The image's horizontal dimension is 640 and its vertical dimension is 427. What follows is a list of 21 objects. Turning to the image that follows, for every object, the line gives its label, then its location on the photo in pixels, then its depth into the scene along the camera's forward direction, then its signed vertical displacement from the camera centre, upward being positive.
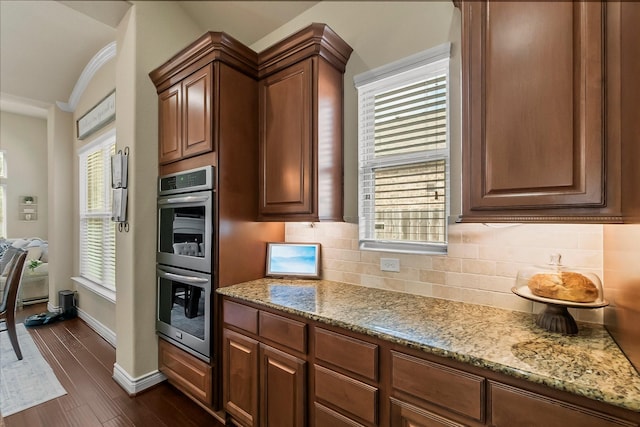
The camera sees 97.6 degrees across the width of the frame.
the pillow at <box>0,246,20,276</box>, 2.38 -0.38
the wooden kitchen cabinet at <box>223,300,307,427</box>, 1.40 -0.86
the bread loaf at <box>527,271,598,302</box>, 1.05 -0.29
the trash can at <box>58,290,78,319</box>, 3.72 -1.19
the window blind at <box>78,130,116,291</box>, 3.26 +0.01
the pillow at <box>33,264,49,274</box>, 3.38 -0.68
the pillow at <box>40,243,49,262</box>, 3.38 -0.48
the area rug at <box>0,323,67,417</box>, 2.03 -1.35
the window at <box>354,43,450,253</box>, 1.63 +0.38
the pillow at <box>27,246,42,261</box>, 3.01 -0.43
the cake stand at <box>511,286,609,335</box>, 1.05 -0.41
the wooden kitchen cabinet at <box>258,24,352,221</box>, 1.78 +0.59
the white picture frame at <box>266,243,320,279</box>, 2.08 -0.35
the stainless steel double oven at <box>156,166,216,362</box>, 1.83 -0.32
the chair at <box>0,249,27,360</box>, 2.47 -0.74
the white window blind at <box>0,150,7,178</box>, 2.71 +0.50
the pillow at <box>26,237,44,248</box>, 3.06 -0.31
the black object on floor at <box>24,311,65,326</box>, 3.37 -1.29
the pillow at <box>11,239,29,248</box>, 2.63 -0.28
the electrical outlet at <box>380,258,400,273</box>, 1.77 -0.32
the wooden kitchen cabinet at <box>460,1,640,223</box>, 0.90 +0.36
